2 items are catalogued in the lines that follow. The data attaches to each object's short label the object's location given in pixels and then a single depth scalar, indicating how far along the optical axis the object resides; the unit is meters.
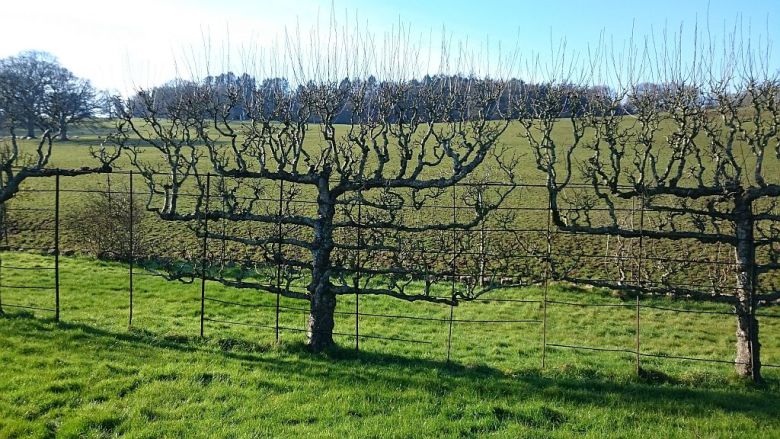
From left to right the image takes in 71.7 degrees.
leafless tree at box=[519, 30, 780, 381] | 8.52
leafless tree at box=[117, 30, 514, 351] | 9.15
